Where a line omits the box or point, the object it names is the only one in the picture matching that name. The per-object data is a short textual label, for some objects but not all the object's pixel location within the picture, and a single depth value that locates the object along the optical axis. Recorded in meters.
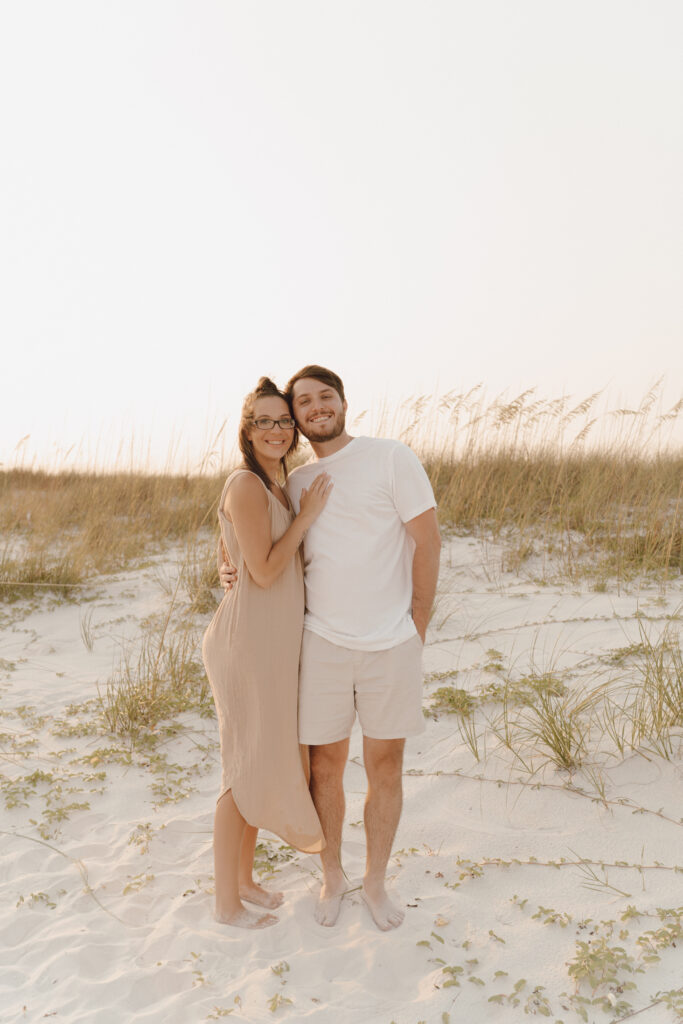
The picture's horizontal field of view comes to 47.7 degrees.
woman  2.75
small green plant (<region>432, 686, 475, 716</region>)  4.27
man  2.82
